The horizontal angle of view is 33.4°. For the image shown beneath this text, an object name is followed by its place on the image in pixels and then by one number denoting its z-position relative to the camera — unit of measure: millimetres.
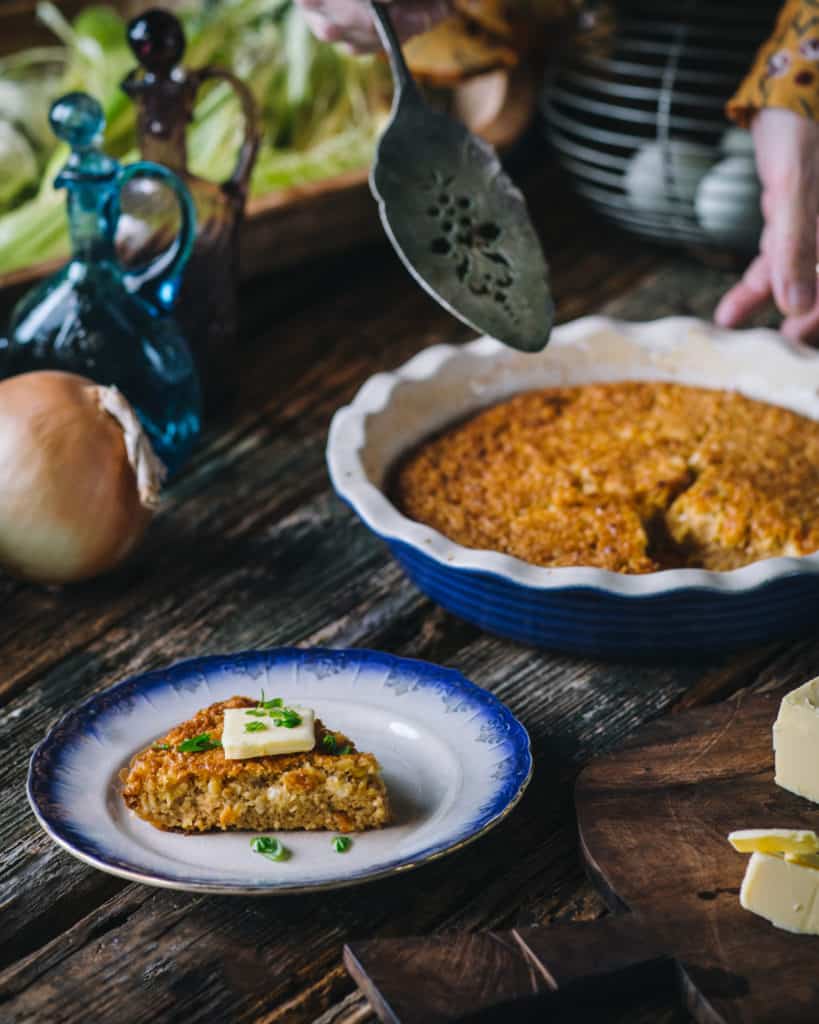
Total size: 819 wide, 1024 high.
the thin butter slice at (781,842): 1052
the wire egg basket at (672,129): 2305
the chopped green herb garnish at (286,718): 1161
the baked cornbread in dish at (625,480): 1498
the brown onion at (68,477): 1506
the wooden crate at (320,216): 2318
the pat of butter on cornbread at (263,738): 1143
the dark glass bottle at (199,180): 1831
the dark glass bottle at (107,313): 1686
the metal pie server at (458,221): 1484
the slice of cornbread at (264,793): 1136
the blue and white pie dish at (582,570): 1337
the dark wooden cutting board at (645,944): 970
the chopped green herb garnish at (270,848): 1114
